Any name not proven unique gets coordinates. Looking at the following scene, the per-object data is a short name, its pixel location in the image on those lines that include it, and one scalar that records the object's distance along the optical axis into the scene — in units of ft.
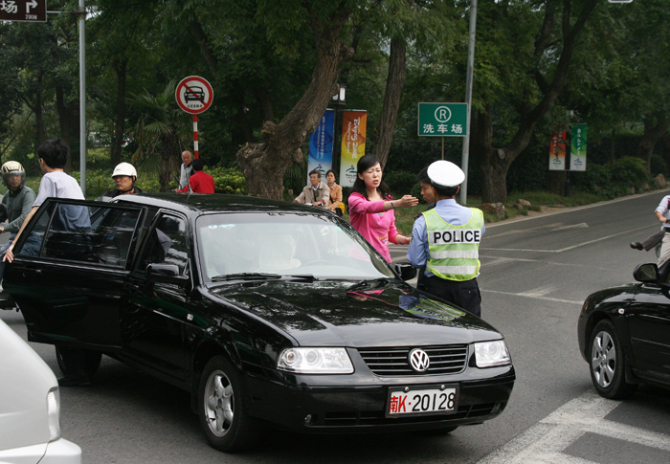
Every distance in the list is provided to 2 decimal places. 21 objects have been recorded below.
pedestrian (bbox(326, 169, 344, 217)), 48.14
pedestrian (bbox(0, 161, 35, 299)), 26.73
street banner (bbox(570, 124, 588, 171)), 105.19
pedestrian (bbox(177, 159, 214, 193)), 45.32
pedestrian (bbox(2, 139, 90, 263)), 23.27
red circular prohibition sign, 45.32
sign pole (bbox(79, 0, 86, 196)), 69.13
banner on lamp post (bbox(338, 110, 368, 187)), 73.10
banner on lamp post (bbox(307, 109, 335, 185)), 69.31
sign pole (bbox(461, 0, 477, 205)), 70.33
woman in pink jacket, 21.62
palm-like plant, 77.77
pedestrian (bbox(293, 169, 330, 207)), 46.91
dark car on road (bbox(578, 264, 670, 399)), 18.33
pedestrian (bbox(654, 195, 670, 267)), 34.91
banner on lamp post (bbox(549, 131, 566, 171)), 106.73
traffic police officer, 17.69
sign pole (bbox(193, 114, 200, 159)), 45.24
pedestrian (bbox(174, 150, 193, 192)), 52.70
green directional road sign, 69.46
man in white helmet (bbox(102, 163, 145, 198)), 27.04
